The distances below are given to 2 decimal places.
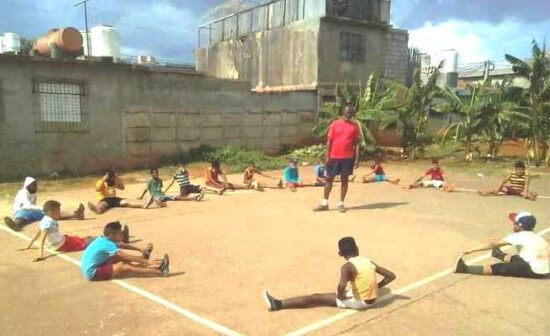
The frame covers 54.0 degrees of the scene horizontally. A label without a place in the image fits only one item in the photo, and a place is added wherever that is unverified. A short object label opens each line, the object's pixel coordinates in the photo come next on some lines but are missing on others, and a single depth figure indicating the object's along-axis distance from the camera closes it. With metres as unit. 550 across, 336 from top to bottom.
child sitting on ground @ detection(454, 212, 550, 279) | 6.02
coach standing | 10.20
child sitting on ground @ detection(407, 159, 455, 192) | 13.68
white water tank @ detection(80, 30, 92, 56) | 23.56
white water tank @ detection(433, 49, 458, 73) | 35.00
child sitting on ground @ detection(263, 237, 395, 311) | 5.07
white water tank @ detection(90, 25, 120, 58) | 22.94
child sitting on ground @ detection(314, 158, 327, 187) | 14.41
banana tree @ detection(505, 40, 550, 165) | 17.19
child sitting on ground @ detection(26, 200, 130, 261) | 7.16
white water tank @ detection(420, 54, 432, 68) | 34.81
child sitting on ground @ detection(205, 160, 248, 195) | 13.41
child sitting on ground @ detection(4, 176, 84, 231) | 9.20
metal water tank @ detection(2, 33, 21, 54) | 21.19
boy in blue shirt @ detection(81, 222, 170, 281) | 6.06
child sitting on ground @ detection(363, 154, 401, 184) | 15.18
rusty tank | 16.53
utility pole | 23.58
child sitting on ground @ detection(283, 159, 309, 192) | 14.10
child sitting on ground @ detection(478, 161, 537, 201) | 12.09
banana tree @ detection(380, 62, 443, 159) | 19.95
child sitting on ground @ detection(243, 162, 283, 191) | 13.76
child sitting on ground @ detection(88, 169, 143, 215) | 10.87
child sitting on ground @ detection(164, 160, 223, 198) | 12.25
